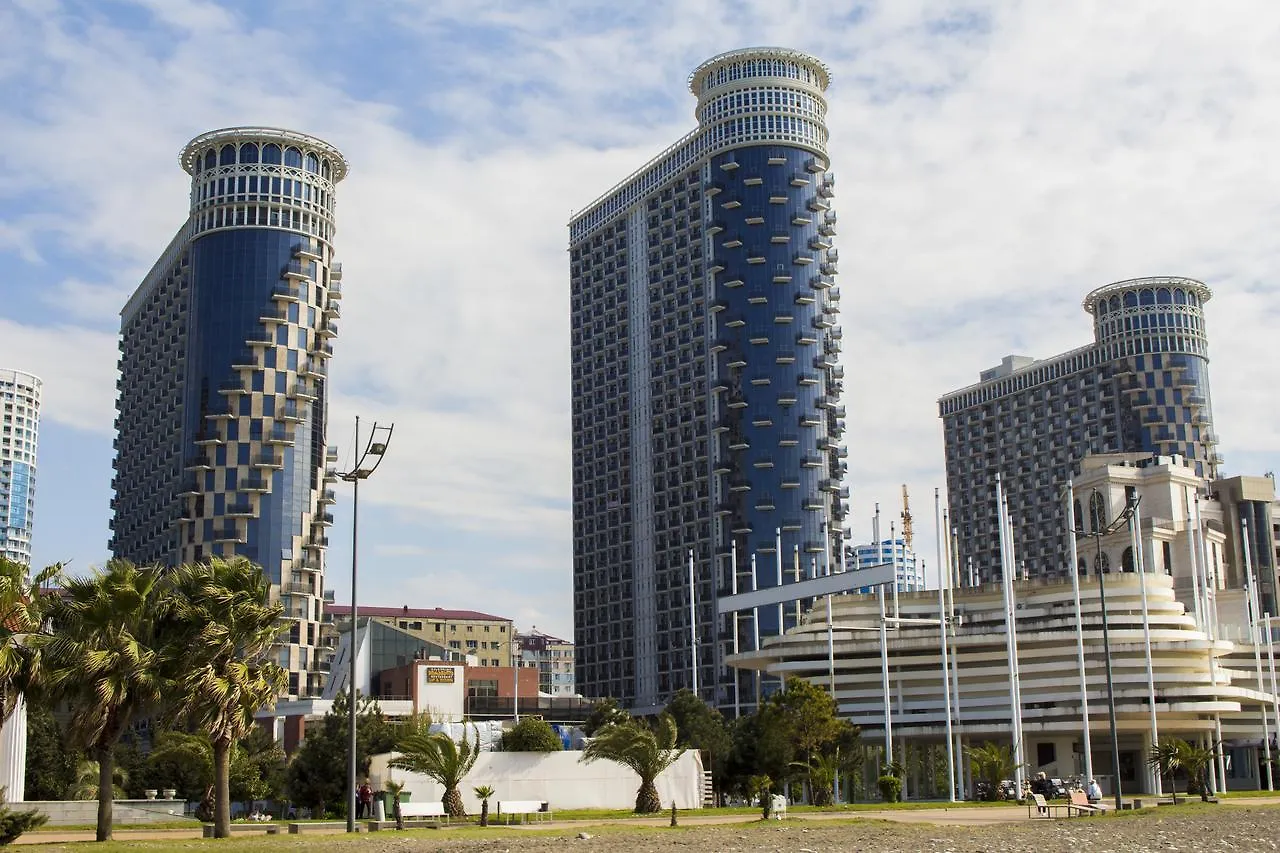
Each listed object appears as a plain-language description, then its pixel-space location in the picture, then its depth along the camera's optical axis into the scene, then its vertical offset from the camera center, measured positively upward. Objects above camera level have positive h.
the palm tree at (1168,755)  67.75 -2.13
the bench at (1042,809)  54.38 -3.67
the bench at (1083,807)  54.72 -3.55
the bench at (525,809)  55.19 -3.41
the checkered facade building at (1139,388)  187.25 +40.88
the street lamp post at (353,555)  44.06 +5.21
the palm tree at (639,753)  59.22 -1.38
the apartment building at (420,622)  193.75 +13.08
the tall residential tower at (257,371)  139.88 +33.92
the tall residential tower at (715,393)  152.62 +35.53
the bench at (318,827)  48.06 -3.49
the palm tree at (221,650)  40.03 +2.07
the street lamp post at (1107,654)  58.97 +2.27
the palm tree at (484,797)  50.47 -2.73
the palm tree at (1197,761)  64.25 -2.31
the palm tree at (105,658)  38.66 +1.81
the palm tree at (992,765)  68.31 -2.52
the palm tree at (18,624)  36.94 +2.63
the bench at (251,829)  43.97 -3.41
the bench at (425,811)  51.67 -3.14
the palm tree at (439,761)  55.59 -1.47
